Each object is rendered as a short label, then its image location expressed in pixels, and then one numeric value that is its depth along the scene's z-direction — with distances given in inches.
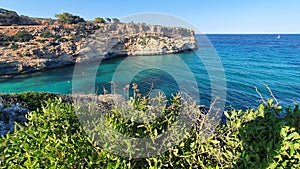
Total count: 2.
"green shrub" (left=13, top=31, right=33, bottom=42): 1394.1
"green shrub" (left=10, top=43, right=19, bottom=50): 1261.9
